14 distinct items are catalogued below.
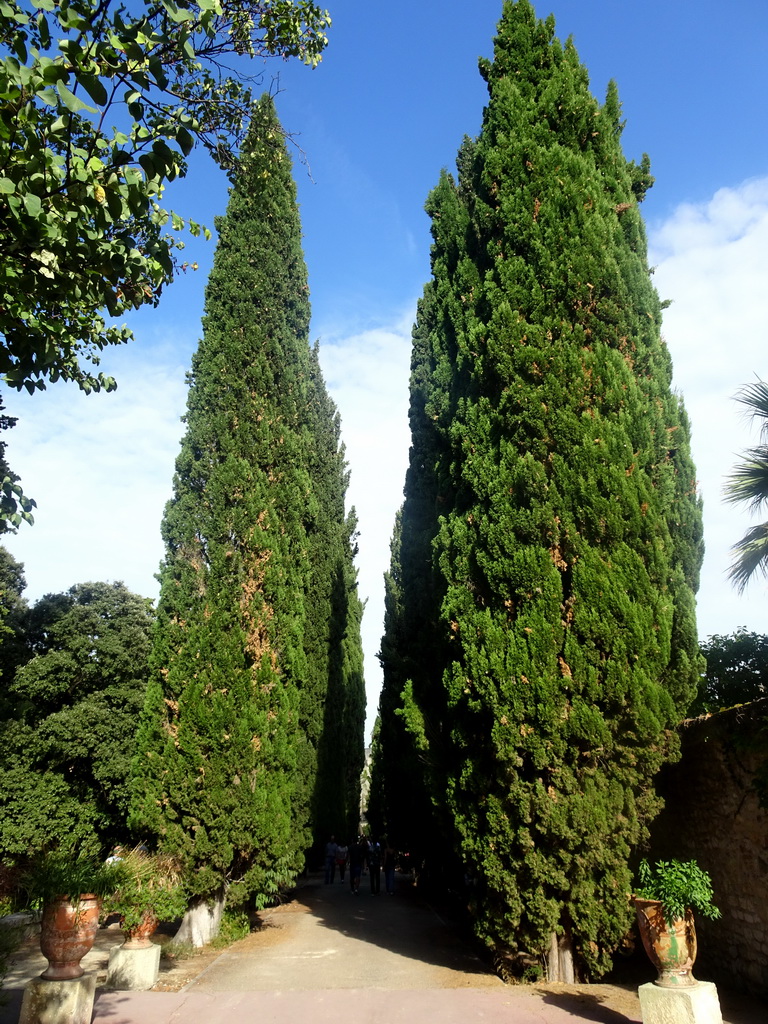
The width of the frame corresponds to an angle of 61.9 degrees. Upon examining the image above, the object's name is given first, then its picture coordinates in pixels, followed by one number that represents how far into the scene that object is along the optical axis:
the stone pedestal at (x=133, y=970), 6.98
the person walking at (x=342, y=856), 18.66
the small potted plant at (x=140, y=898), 7.18
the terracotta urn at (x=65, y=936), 5.60
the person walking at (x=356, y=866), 16.70
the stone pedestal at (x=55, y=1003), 5.30
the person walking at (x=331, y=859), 18.08
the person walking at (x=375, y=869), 16.39
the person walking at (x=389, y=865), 16.55
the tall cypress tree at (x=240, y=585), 8.89
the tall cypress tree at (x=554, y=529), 6.45
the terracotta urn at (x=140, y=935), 7.16
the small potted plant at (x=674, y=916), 5.16
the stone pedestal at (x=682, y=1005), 4.85
